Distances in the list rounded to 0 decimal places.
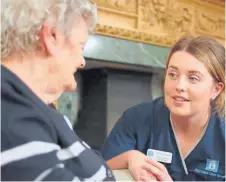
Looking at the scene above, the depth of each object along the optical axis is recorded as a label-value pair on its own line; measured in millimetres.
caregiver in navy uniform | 1410
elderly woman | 859
